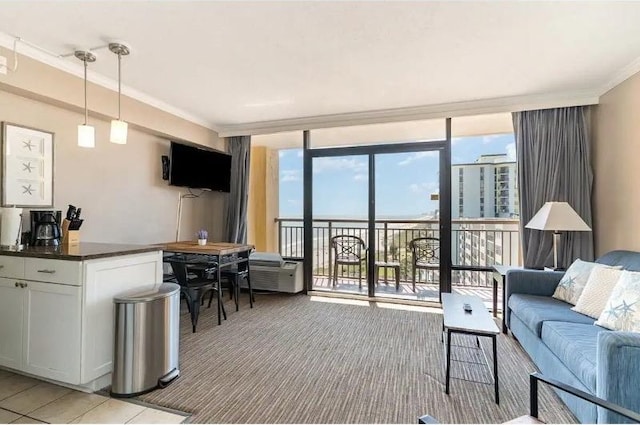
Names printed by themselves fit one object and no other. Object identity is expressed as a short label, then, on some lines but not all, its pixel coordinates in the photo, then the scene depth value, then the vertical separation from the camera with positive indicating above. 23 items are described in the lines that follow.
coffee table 2.00 -0.72
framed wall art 2.52 +0.40
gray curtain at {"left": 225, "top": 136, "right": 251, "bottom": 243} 4.86 +0.42
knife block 2.46 -0.16
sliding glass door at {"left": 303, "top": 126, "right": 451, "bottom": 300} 4.19 -0.02
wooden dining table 3.40 -0.40
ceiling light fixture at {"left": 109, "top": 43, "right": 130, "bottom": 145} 2.42 +0.69
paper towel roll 2.35 -0.08
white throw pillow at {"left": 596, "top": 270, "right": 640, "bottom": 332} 1.83 -0.53
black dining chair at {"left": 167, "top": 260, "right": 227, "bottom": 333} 3.18 -0.73
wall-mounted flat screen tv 4.08 +0.68
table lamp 2.98 +0.00
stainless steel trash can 2.03 -0.85
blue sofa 1.38 -0.71
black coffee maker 2.56 -0.12
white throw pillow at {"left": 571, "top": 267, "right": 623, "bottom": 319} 2.21 -0.52
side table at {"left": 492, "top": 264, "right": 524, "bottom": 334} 3.09 -0.69
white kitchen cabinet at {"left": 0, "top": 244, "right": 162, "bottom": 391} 1.97 -0.65
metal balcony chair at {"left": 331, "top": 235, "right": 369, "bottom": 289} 4.67 -0.52
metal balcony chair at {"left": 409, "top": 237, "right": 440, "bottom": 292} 4.32 -0.50
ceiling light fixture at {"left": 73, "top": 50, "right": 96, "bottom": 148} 2.35 +0.61
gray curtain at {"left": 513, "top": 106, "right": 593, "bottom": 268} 3.37 +0.53
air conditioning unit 4.52 -0.84
